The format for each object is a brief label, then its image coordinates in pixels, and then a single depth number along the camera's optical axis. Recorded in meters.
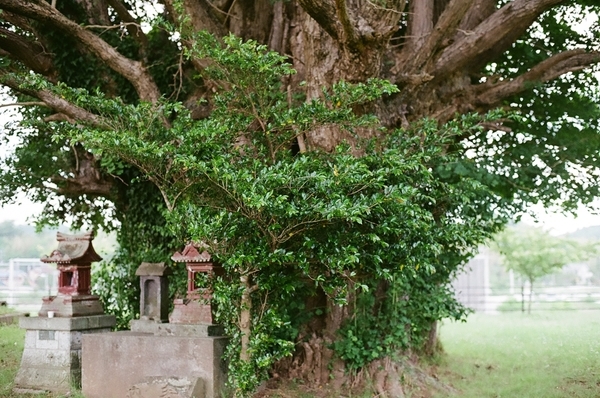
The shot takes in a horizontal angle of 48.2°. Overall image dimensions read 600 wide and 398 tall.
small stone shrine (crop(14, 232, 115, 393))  8.08
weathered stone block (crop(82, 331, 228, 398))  6.90
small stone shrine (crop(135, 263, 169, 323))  7.95
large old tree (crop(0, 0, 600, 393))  6.10
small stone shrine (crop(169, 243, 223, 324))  7.16
